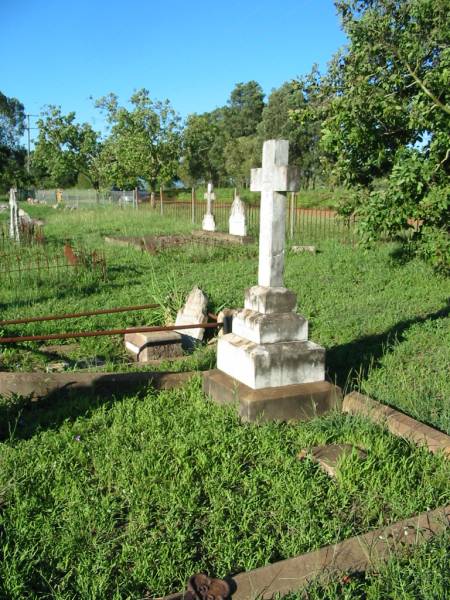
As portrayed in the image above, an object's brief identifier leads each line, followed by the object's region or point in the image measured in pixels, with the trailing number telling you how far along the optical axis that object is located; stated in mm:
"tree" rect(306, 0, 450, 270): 5777
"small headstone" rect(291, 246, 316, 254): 12885
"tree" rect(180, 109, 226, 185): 37156
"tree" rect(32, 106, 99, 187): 45156
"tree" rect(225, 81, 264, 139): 63406
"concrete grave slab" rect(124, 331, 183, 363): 5879
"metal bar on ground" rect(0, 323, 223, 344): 4607
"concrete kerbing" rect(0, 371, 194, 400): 4250
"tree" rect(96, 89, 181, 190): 35031
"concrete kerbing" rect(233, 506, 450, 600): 2203
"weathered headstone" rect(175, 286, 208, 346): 6566
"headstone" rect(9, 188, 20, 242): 14807
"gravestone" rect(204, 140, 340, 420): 3945
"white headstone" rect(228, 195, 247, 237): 16047
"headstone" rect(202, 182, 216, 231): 18094
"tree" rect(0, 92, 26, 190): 59156
